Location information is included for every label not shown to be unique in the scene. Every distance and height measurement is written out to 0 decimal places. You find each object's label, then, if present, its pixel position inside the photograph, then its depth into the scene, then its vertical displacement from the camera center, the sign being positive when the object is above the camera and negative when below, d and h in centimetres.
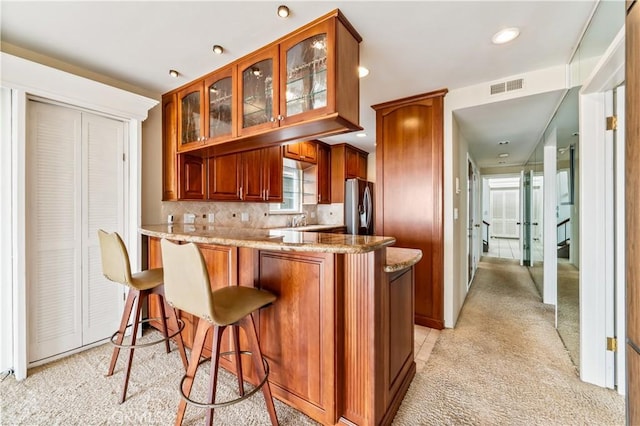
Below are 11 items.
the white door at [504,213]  988 -5
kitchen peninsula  136 -59
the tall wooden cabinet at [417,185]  272 +28
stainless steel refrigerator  461 +7
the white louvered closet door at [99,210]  231 +3
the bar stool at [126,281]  173 -47
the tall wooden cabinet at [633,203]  78 +2
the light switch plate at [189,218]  307 -6
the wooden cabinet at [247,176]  307 +45
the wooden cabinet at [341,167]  478 +80
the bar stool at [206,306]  122 -47
